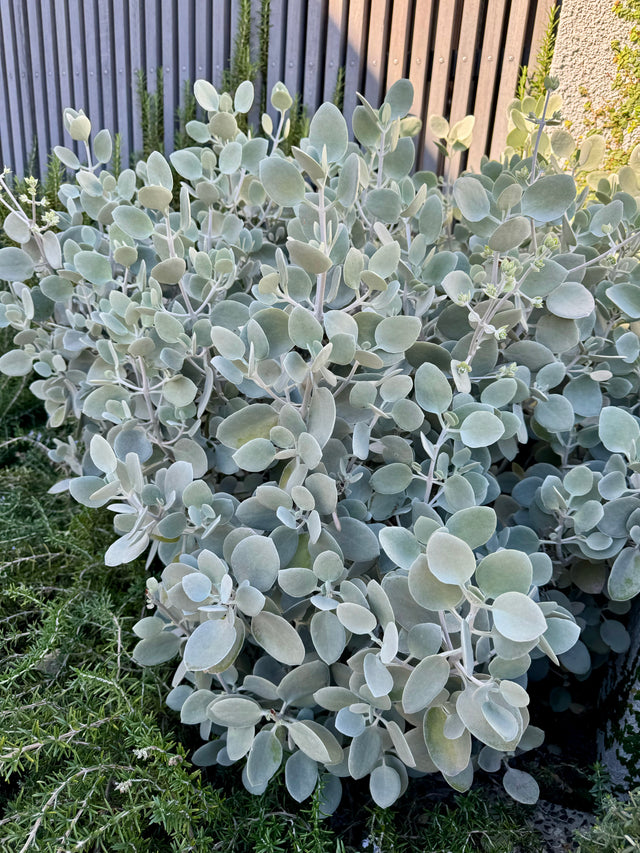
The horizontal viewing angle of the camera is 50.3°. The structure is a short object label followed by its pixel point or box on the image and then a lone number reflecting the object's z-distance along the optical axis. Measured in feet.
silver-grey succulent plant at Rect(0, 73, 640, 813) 2.19
